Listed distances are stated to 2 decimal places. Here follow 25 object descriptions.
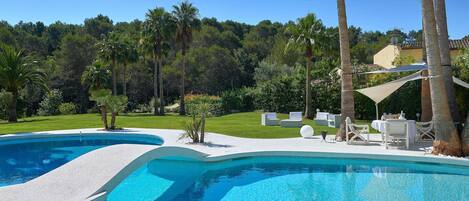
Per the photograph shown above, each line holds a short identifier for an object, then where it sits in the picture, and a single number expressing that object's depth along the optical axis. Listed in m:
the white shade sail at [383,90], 15.64
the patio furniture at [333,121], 20.83
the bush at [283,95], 32.22
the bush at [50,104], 45.44
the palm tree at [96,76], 42.16
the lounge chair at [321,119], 22.43
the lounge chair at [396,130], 13.38
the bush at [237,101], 39.53
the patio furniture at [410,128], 13.89
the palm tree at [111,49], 42.09
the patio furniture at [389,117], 16.20
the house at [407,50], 39.75
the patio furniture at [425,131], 14.58
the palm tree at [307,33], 26.48
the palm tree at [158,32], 38.62
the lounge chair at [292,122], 21.58
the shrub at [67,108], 44.28
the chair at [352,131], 14.57
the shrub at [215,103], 38.53
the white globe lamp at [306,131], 16.48
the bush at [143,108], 48.07
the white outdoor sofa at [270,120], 22.99
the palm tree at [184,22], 38.91
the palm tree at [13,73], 31.69
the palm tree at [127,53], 42.66
